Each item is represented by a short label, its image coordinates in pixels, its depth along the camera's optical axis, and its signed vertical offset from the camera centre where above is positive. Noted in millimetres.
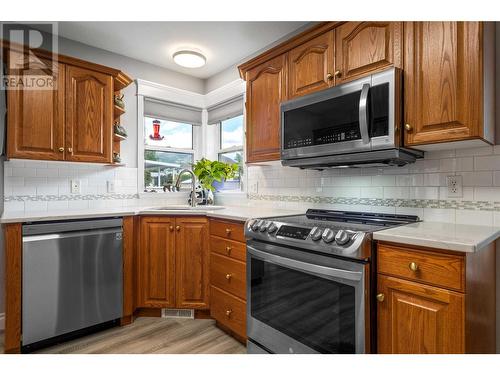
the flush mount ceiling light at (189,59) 2773 +1279
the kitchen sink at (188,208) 2611 -179
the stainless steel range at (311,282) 1341 -497
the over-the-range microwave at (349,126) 1523 +375
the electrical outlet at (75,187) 2602 +16
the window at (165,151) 3283 +441
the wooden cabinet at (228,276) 2043 -650
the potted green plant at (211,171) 2932 +181
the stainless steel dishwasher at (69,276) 1907 -622
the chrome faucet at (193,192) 2941 -32
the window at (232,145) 3244 +517
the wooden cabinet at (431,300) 1116 -463
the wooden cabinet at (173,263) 2398 -618
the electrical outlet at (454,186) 1616 +17
